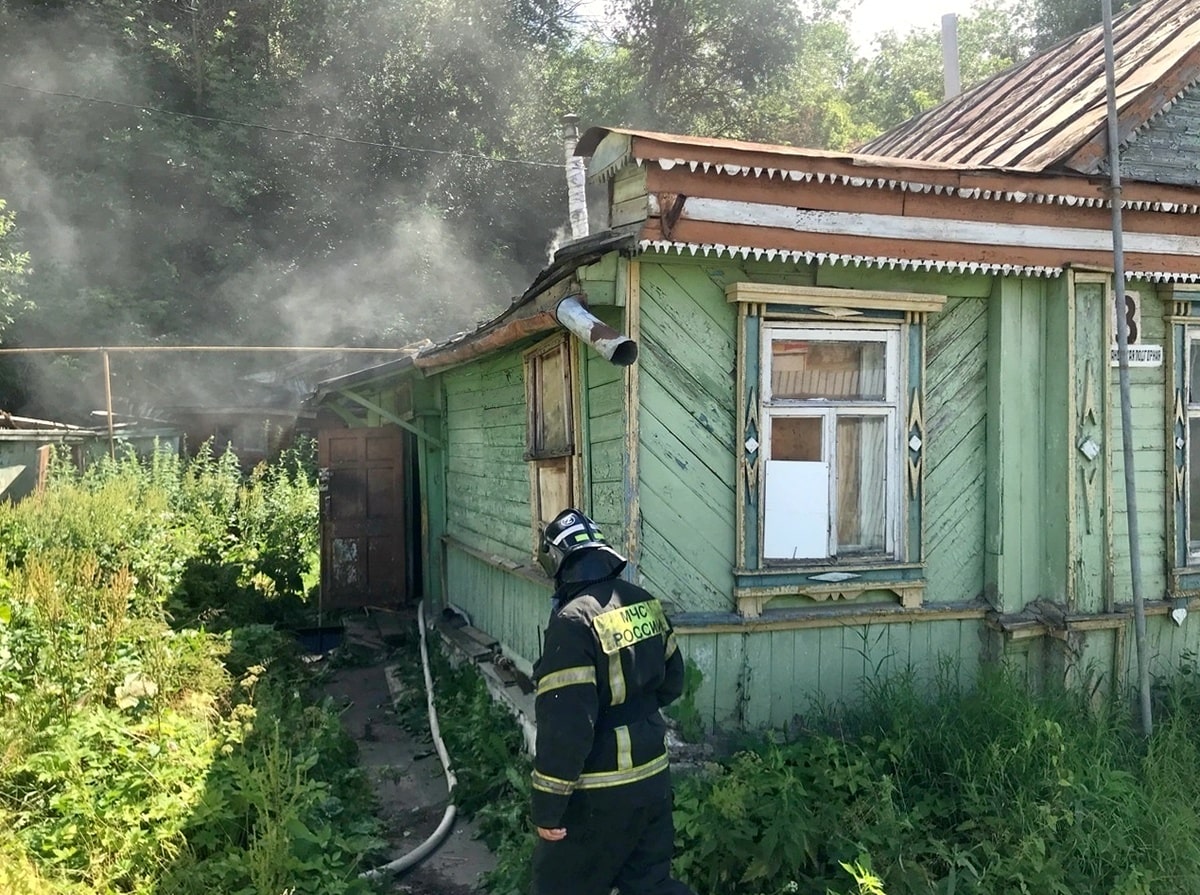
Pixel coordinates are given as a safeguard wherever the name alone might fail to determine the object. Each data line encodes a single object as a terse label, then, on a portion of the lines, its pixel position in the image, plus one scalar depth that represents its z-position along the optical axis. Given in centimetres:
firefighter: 355
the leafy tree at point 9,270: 2012
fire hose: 496
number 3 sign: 588
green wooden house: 502
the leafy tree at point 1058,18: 2619
